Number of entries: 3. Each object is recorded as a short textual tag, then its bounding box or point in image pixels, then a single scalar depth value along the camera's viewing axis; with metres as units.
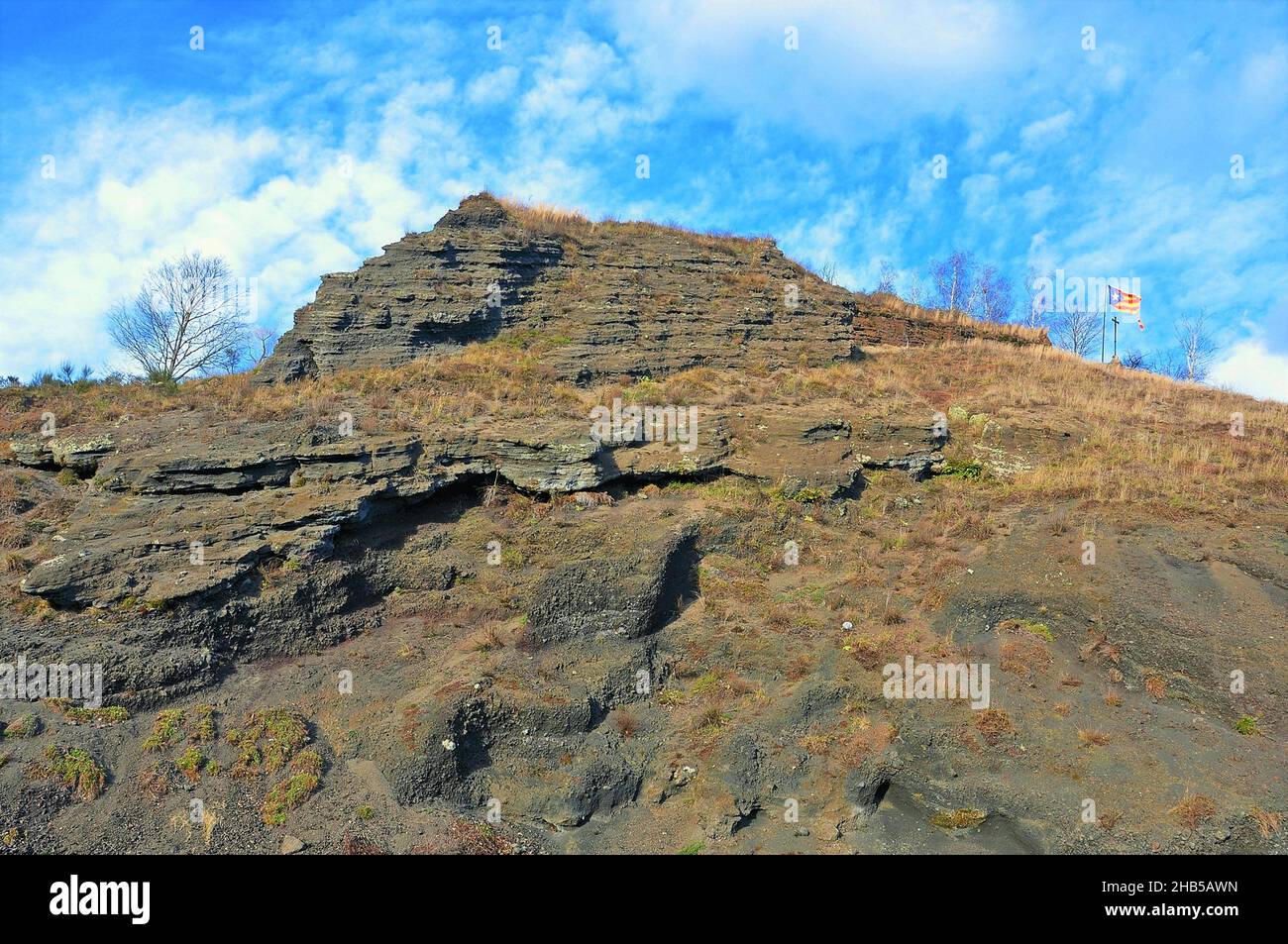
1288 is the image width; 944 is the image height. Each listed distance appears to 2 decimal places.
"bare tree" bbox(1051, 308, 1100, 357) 52.39
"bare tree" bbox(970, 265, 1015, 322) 49.08
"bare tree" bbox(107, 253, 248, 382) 34.25
